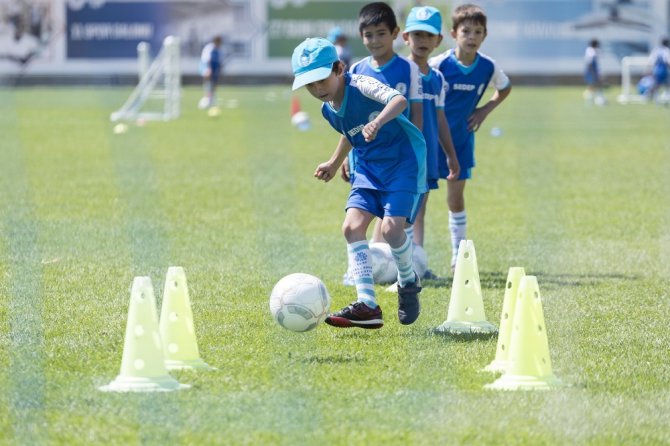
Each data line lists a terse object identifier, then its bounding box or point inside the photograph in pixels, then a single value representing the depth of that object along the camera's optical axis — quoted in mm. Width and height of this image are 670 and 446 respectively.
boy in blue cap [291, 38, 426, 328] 14258
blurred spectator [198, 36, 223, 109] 62906
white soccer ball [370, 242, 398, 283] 17812
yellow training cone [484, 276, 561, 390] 11461
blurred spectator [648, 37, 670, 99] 68437
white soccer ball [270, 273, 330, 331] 13664
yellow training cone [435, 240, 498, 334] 14414
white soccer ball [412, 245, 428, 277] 18281
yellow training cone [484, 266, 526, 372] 12328
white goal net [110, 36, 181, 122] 54531
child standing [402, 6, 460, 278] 17531
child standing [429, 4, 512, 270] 18859
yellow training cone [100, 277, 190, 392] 11133
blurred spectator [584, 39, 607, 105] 69337
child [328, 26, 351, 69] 51312
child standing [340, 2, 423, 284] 15773
